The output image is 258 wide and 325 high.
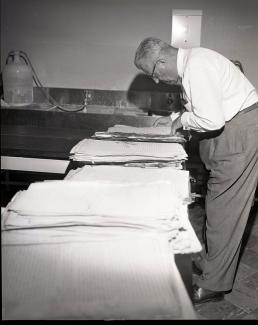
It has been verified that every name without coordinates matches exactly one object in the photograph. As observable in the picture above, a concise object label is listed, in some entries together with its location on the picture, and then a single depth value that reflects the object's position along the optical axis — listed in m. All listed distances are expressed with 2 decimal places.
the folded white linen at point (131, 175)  1.21
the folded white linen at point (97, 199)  0.93
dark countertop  1.86
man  1.67
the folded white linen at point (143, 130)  1.89
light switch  3.33
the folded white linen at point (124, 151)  1.44
